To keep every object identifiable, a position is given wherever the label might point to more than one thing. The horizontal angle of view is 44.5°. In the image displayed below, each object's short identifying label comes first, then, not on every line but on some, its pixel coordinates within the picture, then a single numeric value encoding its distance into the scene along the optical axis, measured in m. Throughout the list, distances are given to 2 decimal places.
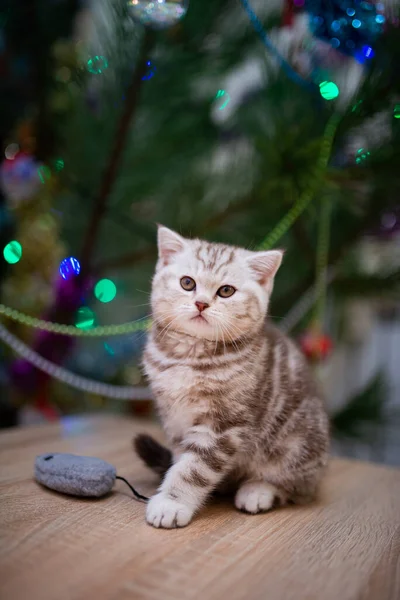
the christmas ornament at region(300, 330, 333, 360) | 1.25
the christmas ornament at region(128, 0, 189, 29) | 0.88
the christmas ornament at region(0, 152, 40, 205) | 1.14
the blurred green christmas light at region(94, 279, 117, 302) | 1.23
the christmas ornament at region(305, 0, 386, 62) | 0.95
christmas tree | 0.99
